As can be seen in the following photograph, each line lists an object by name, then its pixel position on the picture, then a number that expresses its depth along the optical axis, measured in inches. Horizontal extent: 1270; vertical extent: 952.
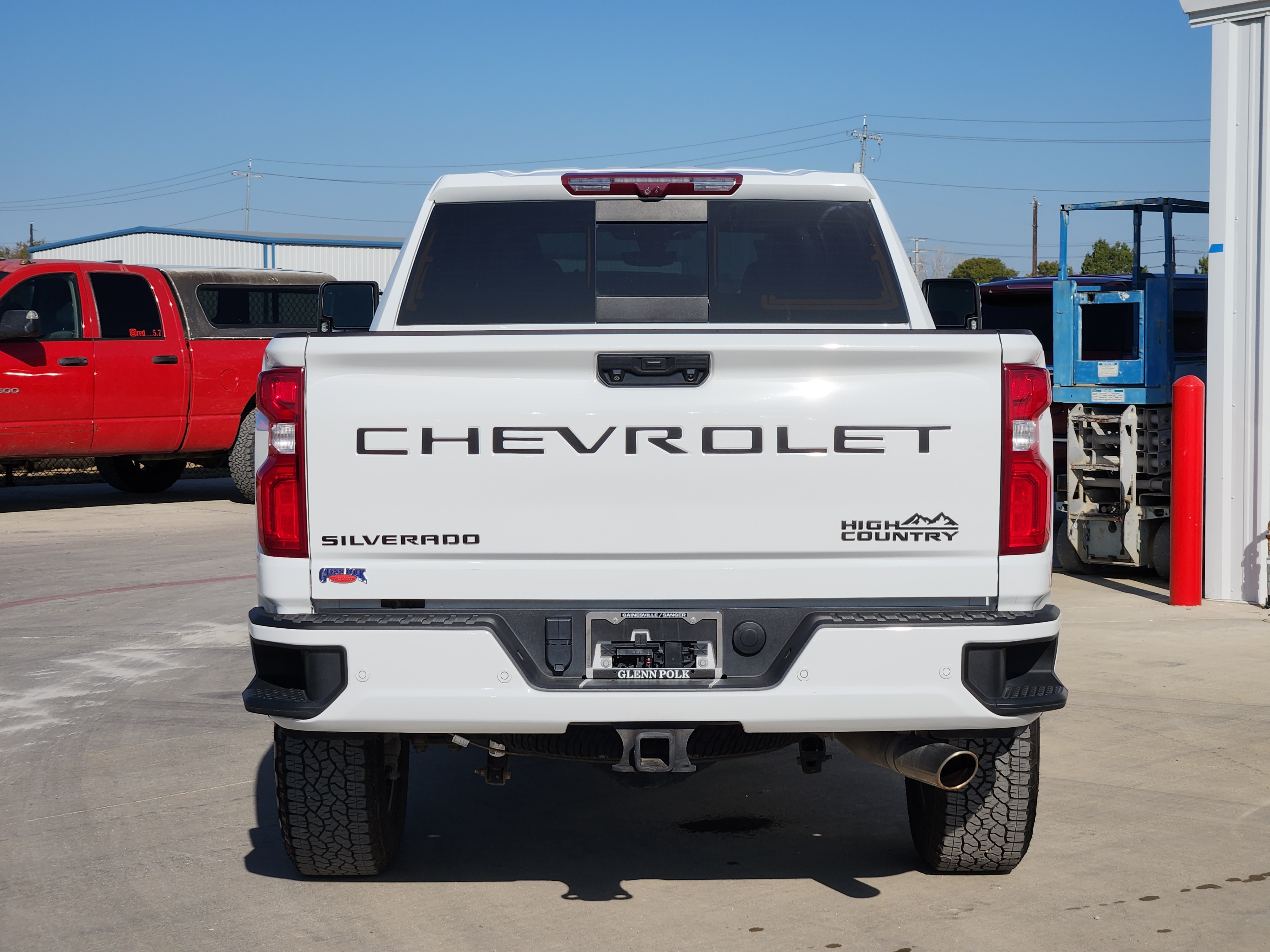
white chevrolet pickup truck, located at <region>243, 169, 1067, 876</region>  138.3
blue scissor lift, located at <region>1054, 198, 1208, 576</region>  375.6
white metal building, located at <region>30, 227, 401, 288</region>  1745.8
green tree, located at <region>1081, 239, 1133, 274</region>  2449.6
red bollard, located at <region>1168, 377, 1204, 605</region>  340.8
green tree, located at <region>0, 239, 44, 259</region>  2190.9
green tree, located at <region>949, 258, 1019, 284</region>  2497.5
